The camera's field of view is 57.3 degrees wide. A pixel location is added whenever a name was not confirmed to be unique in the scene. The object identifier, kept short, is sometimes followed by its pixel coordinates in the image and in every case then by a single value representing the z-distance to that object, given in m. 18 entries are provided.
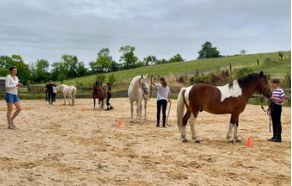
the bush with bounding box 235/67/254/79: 23.78
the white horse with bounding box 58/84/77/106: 18.32
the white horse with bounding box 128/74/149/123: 10.05
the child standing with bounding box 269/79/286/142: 6.77
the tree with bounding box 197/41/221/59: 90.32
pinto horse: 6.74
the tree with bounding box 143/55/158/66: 93.25
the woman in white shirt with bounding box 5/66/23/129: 7.48
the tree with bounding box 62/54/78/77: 81.11
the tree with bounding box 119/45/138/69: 82.62
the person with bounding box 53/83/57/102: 19.49
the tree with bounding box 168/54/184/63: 91.44
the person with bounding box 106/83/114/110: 15.27
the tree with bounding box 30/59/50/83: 75.69
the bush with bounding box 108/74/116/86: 32.75
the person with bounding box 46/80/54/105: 18.88
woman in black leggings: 9.05
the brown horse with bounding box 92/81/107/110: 15.37
